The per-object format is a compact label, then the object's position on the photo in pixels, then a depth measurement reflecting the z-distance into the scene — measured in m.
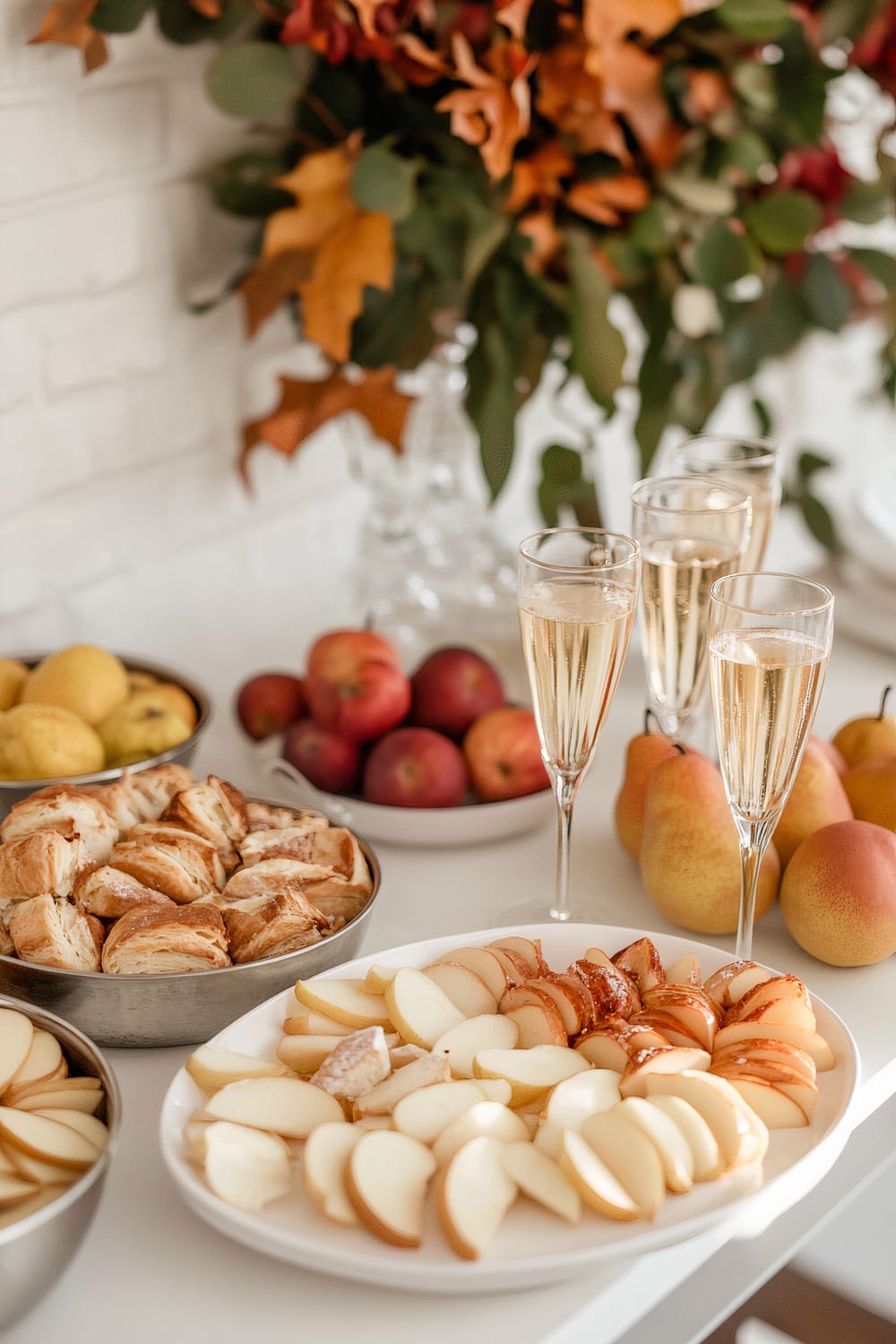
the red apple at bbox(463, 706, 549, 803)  1.07
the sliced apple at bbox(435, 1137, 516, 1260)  0.63
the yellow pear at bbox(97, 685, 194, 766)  1.07
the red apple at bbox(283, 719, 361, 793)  1.08
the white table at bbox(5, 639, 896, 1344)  0.64
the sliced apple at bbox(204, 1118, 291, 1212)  0.65
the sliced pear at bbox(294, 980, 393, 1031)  0.77
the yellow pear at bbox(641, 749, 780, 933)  0.92
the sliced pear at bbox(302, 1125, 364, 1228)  0.64
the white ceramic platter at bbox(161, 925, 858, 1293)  0.62
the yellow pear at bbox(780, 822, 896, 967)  0.88
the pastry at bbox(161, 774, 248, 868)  0.90
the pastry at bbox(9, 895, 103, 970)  0.78
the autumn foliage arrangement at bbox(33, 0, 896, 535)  1.16
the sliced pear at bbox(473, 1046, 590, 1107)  0.72
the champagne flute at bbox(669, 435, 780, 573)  1.08
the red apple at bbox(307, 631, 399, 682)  1.10
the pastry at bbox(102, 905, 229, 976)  0.78
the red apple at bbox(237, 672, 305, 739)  1.17
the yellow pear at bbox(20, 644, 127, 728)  1.09
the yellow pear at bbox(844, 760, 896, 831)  0.99
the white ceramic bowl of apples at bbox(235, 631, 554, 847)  1.06
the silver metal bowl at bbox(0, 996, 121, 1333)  0.58
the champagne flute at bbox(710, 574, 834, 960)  0.78
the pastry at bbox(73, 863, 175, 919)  0.81
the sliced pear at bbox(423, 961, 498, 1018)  0.79
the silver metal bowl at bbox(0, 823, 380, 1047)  0.77
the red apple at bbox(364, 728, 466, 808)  1.06
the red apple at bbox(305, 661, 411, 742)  1.09
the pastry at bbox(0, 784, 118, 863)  0.86
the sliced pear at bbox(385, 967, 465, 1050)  0.75
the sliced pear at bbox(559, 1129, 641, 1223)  0.64
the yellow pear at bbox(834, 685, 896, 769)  1.07
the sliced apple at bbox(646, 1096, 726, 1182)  0.67
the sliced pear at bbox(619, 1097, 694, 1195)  0.66
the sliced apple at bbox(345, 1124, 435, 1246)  0.63
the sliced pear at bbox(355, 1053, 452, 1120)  0.70
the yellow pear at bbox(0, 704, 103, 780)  1.01
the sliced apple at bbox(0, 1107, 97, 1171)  0.63
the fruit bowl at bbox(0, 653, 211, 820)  0.97
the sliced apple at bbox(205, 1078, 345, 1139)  0.69
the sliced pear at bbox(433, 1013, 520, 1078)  0.73
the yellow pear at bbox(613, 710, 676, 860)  1.00
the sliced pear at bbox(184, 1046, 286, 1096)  0.71
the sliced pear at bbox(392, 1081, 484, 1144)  0.68
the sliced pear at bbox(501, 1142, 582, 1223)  0.65
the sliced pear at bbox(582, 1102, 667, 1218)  0.65
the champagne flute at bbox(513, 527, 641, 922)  0.84
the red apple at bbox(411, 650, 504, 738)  1.11
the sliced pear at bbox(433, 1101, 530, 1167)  0.67
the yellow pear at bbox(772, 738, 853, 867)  0.96
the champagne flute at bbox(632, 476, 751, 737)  0.97
